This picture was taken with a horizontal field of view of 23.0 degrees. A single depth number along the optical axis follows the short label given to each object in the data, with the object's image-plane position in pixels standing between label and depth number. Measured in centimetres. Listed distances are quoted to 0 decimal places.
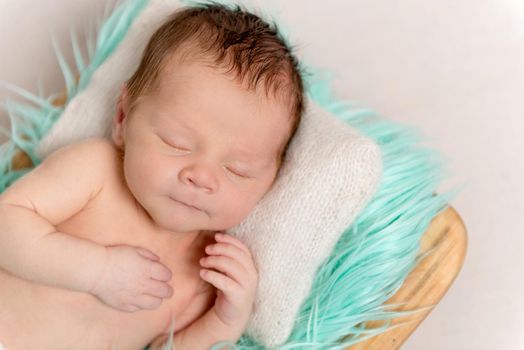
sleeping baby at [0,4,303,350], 64
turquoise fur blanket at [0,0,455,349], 70
